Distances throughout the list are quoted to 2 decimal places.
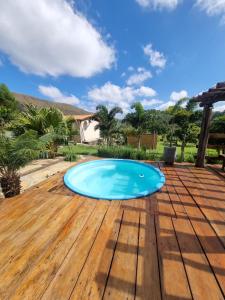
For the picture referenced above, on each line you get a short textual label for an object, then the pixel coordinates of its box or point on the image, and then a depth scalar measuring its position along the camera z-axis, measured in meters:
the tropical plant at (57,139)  8.95
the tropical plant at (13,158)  3.43
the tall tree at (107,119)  12.37
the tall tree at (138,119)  12.56
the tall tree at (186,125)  9.34
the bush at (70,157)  8.38
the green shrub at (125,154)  8.14
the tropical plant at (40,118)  8.83
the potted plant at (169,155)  6.08
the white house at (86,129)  19.80
